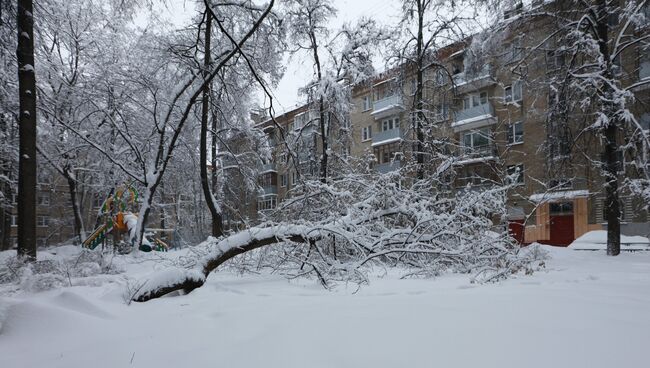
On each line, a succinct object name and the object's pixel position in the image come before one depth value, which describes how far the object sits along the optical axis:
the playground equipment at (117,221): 13.01
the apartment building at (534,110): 10.12
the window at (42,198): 31.32
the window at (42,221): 36.17
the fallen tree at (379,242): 4.63
